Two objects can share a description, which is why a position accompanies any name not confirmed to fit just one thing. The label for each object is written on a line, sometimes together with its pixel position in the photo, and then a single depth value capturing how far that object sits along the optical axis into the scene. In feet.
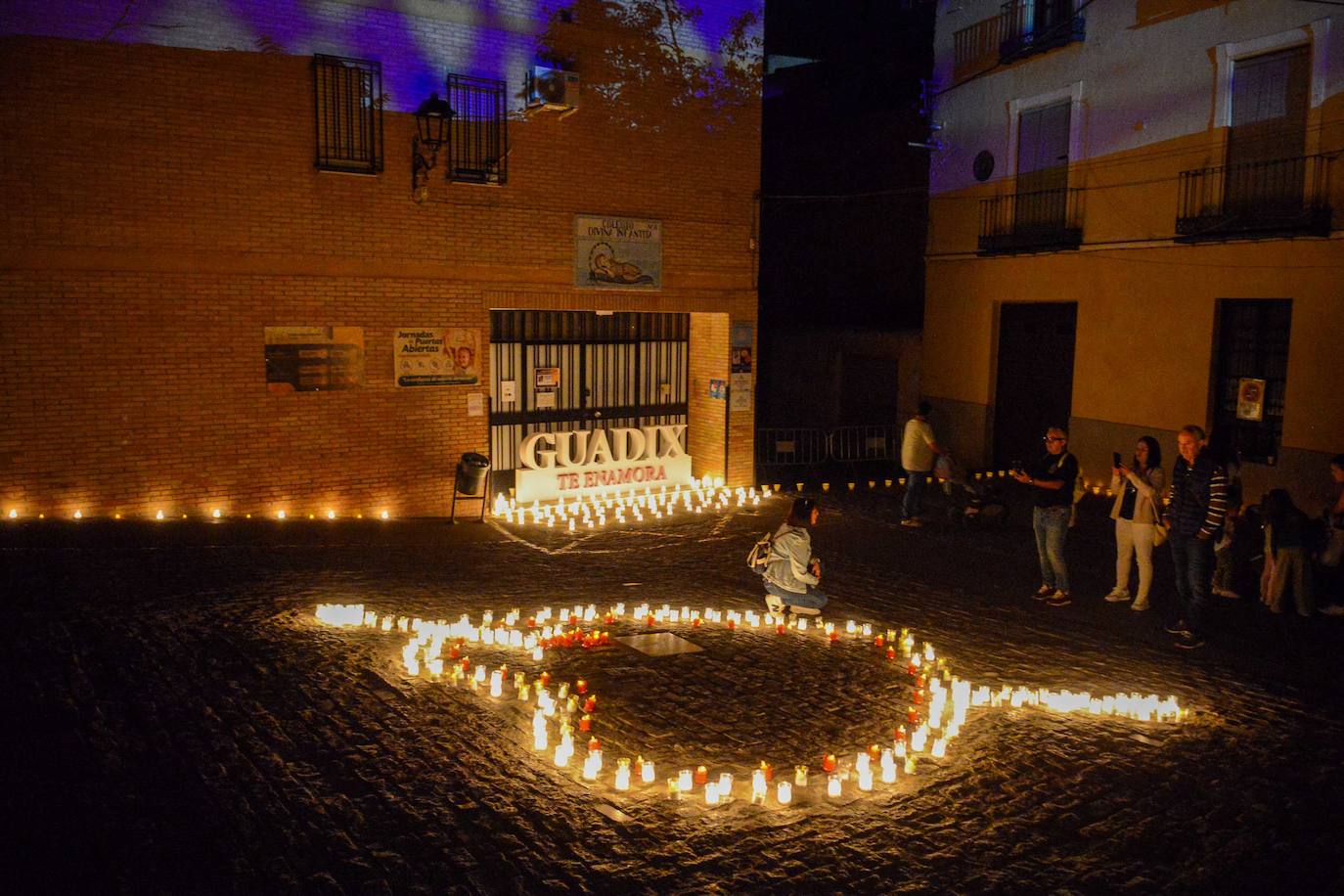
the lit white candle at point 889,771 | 23.44
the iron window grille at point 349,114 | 47.98
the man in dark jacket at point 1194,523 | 32.63
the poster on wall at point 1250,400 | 56.03
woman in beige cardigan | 35.29
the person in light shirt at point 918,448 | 50.93
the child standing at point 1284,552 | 36.24
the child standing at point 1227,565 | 39.40
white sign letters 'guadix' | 58.44
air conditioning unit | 52.19
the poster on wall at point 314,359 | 48.01
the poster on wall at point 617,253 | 56.24
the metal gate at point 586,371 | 57.93
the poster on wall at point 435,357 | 51.44
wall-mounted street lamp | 50.37
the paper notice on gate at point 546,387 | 59.00
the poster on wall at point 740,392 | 63.00
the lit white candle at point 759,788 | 22.30
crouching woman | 34.58
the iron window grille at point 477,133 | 51.55
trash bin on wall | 52.39
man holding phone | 36.55
